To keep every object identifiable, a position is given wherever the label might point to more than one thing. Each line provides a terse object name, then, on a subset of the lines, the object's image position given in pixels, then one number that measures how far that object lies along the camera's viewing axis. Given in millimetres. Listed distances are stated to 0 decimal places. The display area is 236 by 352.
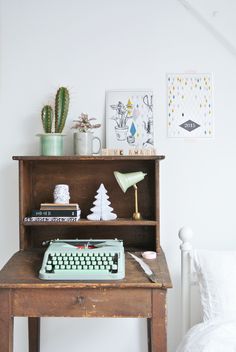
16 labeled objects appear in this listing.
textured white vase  2064
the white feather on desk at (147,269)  1685
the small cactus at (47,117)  2041
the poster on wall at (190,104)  2211
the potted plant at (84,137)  2049
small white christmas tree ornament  2047
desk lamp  2023
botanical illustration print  2191
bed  1668
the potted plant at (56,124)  2025
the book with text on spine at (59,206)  2027
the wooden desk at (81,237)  1649
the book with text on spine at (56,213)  2014
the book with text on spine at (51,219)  2002
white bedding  1600
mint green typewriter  1681
